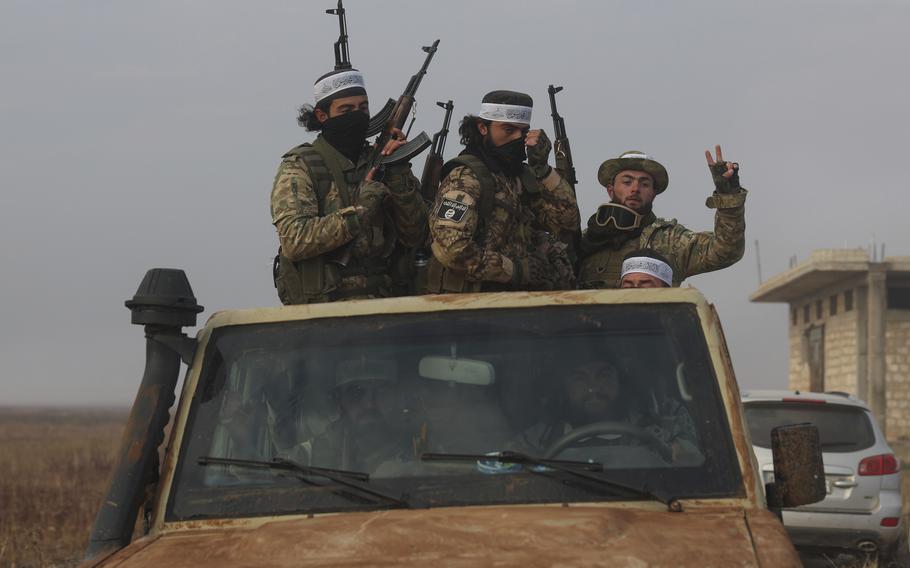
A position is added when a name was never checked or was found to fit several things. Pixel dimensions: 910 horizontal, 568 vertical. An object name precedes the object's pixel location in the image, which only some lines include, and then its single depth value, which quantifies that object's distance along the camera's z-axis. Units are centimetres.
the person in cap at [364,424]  374
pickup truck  329
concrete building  2950
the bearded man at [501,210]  546
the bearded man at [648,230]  620
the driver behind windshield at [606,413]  370
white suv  1077
